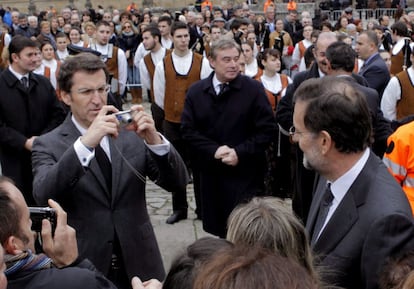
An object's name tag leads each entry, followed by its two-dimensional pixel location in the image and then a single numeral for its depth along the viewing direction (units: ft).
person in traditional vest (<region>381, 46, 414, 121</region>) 20.13
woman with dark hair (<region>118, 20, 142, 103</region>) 48.27
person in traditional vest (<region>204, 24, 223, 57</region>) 40.58
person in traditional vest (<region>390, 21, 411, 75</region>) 32.78
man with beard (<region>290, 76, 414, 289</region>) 8.34
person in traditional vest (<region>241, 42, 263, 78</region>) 28.07
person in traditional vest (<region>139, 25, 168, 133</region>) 25.89
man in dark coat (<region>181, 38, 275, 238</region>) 17.53
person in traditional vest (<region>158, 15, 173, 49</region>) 38.60
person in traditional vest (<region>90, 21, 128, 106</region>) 33.92
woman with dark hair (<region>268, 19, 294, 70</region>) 42.71
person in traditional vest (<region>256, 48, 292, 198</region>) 21.39
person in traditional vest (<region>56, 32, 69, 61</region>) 37.88
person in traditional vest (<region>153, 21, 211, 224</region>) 24.29
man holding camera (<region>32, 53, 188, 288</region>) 10.52
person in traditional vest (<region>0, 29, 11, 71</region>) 49.72
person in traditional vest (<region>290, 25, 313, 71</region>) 39.45
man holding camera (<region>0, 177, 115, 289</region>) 7.48
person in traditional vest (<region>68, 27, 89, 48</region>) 40.93
